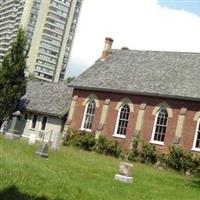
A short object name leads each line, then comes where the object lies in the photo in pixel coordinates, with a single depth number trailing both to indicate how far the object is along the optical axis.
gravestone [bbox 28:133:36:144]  35.75
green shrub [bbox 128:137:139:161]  39.34
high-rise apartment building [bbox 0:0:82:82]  168.25
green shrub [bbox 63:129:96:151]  42.12
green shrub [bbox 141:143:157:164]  38.53
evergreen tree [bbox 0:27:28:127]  47.16
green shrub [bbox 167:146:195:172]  36.12
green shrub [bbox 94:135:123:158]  40.56
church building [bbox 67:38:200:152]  38.22
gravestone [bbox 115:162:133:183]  22.77
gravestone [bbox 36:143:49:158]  26.52
